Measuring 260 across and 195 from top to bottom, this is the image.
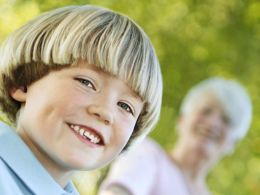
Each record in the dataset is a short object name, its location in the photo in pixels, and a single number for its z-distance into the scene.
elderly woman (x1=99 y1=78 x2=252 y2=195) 2.33
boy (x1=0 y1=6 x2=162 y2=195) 1.36
